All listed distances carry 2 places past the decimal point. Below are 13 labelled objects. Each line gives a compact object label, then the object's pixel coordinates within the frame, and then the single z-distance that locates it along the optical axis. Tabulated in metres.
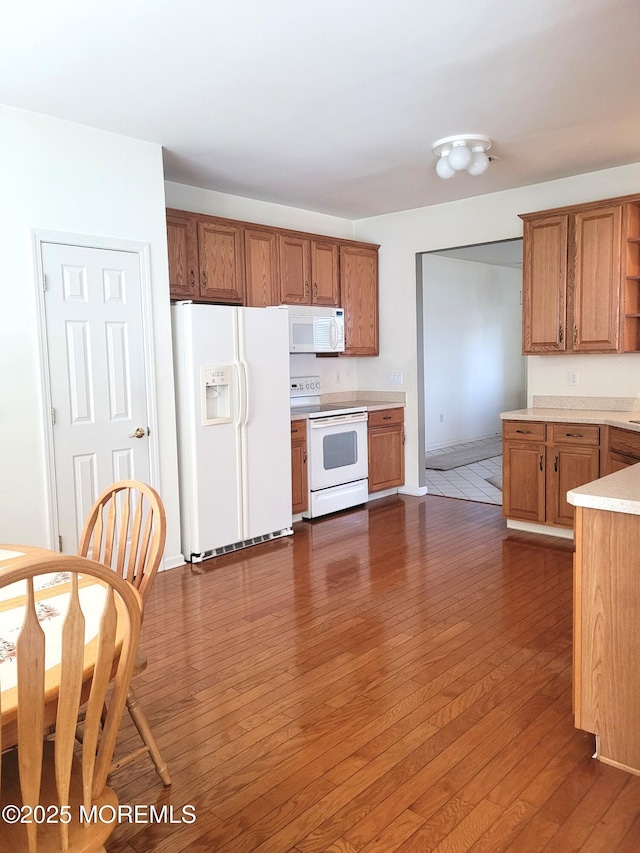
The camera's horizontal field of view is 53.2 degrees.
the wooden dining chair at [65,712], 1.15
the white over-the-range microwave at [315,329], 5.43
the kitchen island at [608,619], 2.06
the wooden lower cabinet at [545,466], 4.41
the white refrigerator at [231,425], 4.29
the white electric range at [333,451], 5.32
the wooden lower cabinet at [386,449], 5.94
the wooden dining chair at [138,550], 1.96
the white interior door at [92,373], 3.65
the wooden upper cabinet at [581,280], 4.48
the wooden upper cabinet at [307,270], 5.38
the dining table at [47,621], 1.25
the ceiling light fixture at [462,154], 4.02
